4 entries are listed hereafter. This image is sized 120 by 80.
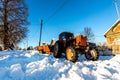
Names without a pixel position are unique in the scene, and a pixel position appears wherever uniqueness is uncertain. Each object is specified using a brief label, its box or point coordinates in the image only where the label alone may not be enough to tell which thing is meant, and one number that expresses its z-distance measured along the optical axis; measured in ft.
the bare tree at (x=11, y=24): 27.12
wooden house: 27.71
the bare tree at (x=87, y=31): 65.37
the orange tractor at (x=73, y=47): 11.74
